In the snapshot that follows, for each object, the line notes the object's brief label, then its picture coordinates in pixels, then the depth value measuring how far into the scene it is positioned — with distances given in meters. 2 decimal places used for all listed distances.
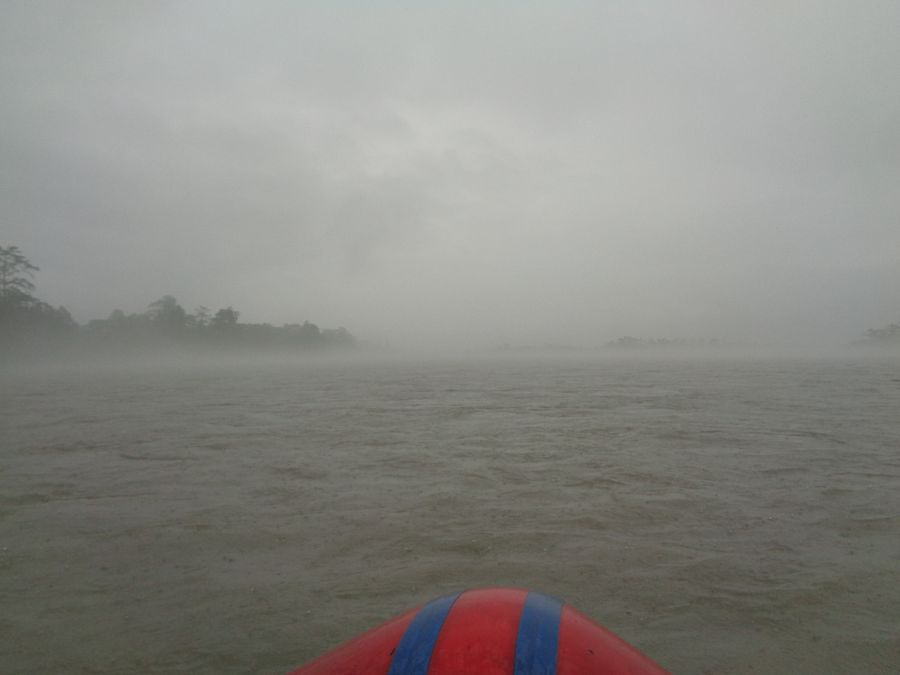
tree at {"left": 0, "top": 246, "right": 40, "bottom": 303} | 65.88
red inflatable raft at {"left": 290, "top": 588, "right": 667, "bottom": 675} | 1.95
